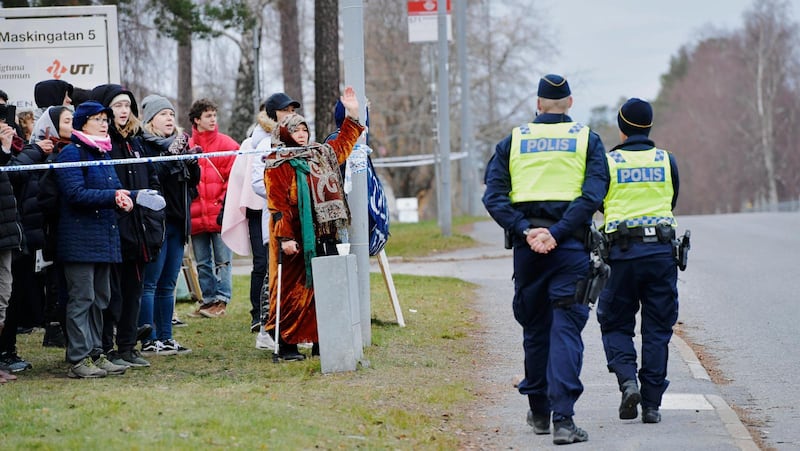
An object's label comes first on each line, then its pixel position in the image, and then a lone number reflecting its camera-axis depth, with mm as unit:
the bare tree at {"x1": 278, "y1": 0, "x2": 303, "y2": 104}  50269
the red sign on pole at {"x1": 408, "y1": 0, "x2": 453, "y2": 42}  43659
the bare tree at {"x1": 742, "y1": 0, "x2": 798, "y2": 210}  134127
